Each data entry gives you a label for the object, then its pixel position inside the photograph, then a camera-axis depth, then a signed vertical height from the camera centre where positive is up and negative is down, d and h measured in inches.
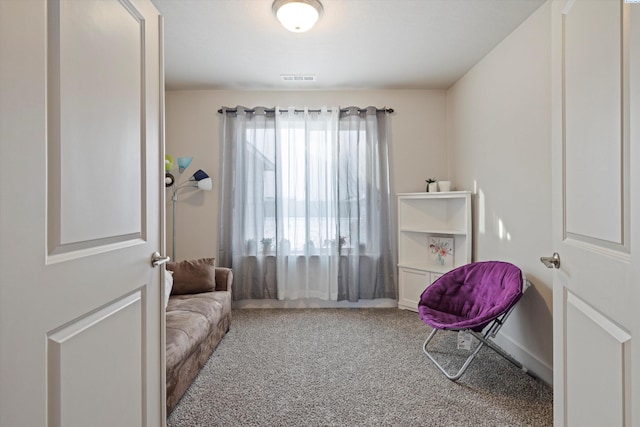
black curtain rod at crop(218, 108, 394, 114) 155.9 +45.7
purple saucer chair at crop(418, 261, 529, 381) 89.5 -25.7
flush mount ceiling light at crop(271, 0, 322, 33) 87.6 +51.3
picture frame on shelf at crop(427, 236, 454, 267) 148.1 -16.5
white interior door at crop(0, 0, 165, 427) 27.4 +0.1
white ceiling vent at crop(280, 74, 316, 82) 140.6 +55.1
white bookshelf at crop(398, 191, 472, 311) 144.7 -10.7
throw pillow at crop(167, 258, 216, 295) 123.6 -22.6
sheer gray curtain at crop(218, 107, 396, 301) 154.9 +5.0
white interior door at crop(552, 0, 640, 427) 36.5 +0.4
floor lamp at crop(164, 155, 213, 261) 151.0 +13.7
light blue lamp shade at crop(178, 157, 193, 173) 150.9 +22.1
